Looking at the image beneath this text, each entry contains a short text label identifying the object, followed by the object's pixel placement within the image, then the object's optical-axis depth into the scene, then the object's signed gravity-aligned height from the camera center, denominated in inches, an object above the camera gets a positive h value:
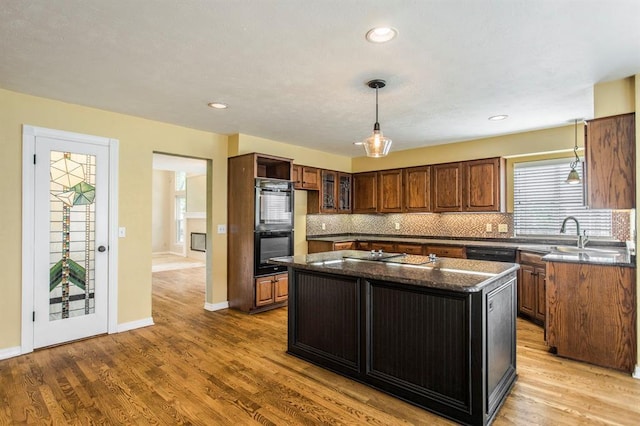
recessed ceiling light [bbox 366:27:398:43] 84.6 +46.3
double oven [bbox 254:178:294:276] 182.6 -3.7
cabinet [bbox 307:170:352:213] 238.4 +15.1
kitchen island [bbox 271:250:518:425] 84.1 -31.8
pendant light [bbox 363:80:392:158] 109.0 +23.0
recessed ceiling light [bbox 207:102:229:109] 140.4 +46.3
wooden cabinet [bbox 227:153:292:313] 181.5 -10.5
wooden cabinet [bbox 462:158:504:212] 195.9 +18.1
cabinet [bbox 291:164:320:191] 220.7 +25.5
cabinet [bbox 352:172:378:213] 250.7 +17.7
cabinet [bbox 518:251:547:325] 157.6 -33.9
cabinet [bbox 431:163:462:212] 210.1 +18.0
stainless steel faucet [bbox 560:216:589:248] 148.5 -10.9
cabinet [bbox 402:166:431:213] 223.6 +17.9
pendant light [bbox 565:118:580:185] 161.5 +24.6
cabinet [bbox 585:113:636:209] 112.8 +18.5
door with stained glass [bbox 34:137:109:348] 134.6 -10.4
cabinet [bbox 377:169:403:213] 237.5 +17.5
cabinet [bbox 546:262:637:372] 112.5 -33.8
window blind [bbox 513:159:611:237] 175.3 +7.5
